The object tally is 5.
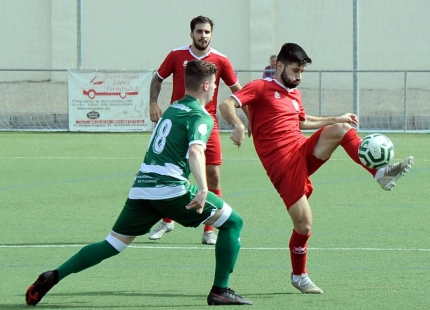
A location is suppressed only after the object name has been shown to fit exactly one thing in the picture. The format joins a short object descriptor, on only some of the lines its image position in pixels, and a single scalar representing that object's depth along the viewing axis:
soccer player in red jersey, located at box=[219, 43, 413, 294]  14.75
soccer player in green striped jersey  13.40
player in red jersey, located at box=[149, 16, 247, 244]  20.17
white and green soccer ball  14.47
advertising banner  48.31
